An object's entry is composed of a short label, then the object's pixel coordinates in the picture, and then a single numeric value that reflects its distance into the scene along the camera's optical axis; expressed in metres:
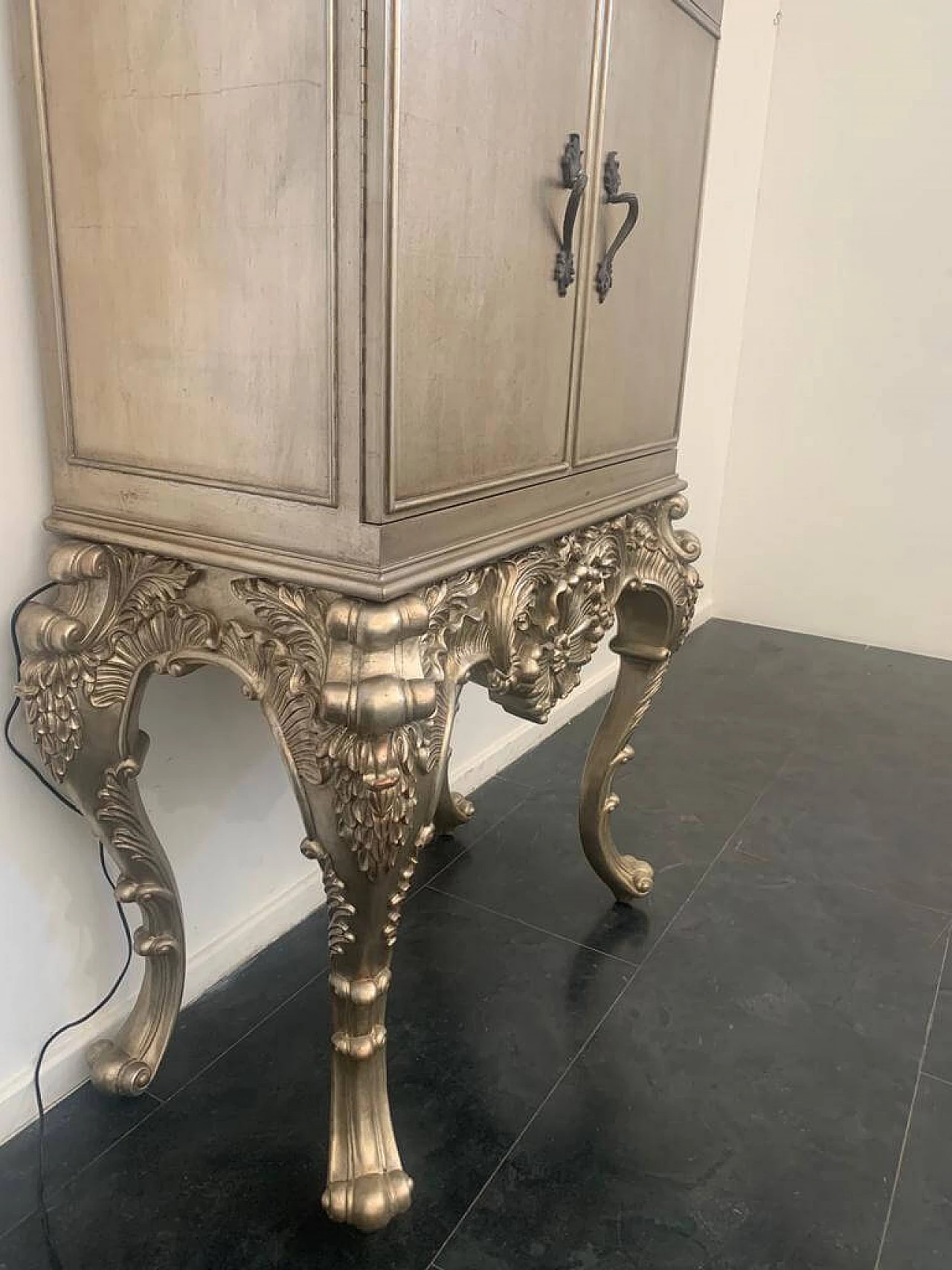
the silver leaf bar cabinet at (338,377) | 0.83
